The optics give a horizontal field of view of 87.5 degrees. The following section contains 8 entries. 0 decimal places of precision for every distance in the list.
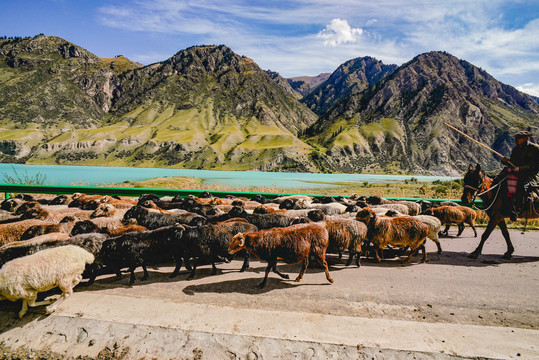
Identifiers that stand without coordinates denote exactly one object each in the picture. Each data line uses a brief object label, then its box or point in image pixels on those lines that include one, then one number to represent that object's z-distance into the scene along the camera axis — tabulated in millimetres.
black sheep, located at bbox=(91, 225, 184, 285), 6207
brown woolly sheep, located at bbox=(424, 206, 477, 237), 11031
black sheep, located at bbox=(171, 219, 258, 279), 6789
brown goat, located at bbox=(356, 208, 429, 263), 7676
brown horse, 8375
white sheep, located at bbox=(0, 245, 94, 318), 4387
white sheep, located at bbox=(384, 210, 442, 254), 8125
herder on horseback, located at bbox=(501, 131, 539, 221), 8133
